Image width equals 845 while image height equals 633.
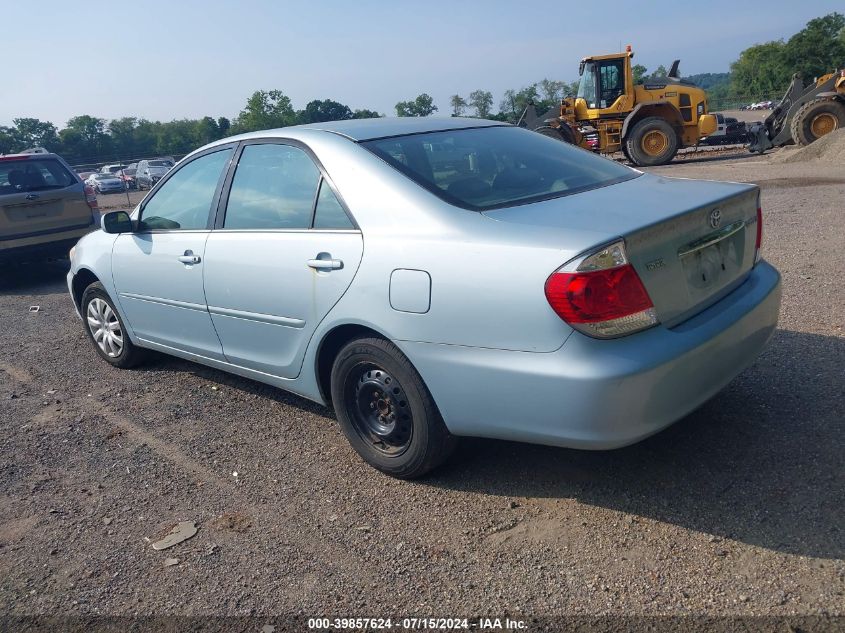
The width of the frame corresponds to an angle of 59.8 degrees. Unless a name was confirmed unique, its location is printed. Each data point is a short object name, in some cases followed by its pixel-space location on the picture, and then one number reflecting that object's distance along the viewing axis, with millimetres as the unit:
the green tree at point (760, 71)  82125
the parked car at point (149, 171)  38125
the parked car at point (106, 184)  40372
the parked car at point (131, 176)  41272
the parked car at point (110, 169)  47256
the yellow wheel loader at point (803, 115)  19141
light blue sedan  2766
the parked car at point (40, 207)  9133
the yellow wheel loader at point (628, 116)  20547
